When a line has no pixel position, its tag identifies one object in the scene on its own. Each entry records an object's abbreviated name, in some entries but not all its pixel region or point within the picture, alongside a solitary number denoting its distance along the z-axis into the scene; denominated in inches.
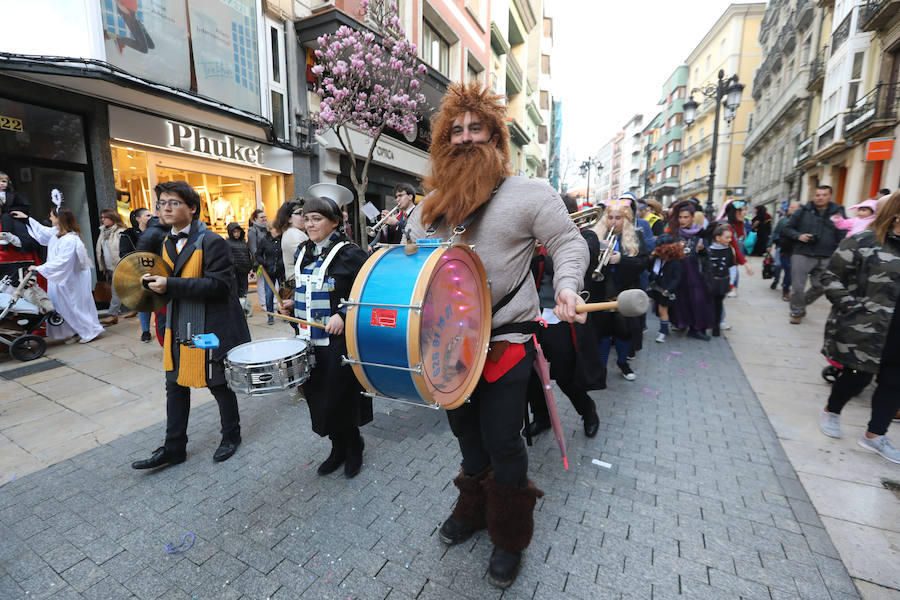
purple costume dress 257.9
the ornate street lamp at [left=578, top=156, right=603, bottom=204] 1101.1
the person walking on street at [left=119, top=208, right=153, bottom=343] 250.4
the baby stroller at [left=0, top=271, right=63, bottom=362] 210.7
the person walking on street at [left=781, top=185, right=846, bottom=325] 266.7
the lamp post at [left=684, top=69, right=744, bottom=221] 488.4
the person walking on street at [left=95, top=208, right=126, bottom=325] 277.3
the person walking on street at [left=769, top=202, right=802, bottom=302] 293.6
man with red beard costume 77.0
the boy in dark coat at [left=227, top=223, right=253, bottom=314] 235.1
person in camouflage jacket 120.0
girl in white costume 238.2
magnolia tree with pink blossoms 315.0
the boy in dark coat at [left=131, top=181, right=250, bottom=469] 116.5
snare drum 88.7
